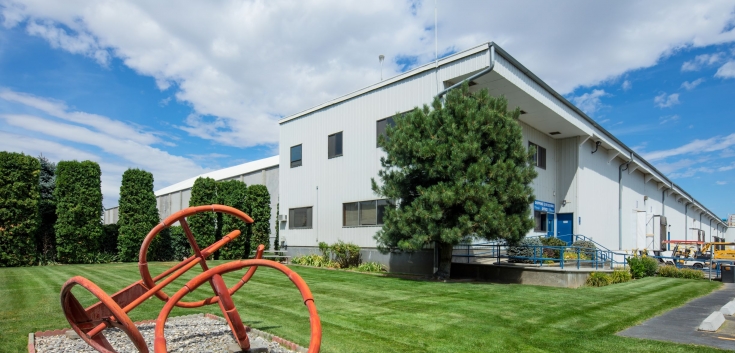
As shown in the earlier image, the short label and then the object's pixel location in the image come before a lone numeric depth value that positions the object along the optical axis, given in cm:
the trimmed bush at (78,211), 1903
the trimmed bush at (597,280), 1427
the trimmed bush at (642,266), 1786
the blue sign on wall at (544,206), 2005
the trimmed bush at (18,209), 1745
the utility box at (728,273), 1772
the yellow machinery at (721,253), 2585
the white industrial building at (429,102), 1619
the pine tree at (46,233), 1922
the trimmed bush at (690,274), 1895
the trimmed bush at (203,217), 2216
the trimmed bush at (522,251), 1541
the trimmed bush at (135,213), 2061
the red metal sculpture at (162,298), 434
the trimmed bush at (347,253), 1797
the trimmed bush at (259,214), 2352
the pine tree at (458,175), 1252
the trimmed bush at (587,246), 1848
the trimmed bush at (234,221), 2264
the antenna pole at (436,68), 1594
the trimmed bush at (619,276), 1549
